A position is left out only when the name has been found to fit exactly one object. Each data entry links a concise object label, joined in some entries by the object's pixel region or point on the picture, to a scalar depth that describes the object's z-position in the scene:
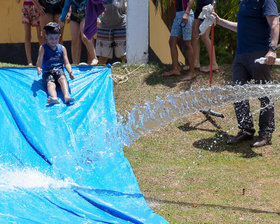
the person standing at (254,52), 9.06
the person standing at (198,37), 11.94
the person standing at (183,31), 12.09
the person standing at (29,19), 14.31
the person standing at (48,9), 13.49
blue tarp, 6.99
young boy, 10.84
